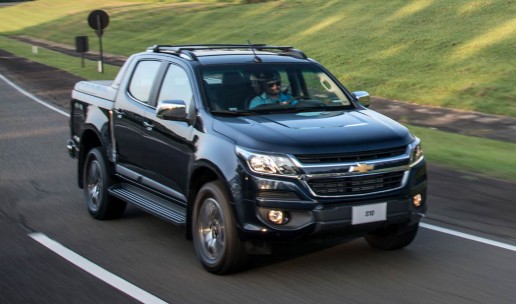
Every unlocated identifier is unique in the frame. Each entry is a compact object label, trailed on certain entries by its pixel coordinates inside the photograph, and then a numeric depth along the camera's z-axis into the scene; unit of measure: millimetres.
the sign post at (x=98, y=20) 47396
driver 12271
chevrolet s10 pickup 10379
